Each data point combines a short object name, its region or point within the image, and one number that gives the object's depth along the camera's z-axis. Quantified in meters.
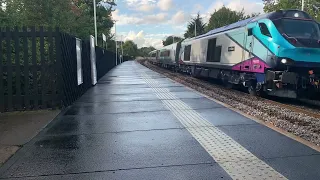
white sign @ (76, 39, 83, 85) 10.73
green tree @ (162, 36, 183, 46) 122.21
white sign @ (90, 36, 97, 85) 15.30
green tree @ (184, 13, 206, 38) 92.69
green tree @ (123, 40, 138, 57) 152.38
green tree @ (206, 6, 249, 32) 71.19
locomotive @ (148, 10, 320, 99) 10.21
